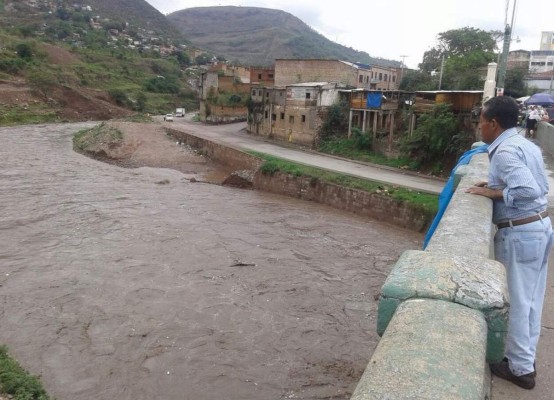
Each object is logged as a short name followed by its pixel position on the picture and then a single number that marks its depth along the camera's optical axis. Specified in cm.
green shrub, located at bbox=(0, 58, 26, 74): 5200
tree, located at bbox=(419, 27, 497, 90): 4044
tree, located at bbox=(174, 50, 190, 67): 10012
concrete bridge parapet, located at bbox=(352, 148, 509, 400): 137
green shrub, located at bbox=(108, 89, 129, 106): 5812
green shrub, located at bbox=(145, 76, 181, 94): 6794
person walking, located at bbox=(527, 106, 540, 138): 2052
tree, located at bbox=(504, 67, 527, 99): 3515
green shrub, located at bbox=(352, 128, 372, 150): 2717
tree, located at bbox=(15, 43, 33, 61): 5794
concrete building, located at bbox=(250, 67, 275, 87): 5303
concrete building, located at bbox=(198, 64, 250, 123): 4700
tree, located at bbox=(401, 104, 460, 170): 2128
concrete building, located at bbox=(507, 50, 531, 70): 7906
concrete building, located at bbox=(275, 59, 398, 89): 4020
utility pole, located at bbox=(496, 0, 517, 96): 1694
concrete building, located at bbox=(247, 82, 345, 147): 3052
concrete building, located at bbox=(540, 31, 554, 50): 9781
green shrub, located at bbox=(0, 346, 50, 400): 632
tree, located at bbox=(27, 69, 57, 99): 5022
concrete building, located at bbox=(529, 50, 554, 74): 7838
